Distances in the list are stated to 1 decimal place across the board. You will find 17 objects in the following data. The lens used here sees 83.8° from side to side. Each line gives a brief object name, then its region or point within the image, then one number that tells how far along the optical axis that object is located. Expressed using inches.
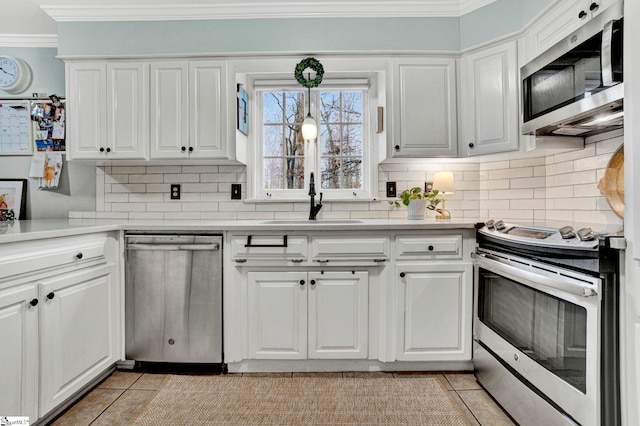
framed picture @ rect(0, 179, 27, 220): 107.7
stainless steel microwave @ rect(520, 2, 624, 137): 52.0
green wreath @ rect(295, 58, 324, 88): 93.4
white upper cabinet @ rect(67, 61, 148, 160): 97.1
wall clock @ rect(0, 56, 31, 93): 107.9
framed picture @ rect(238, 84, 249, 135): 96.4
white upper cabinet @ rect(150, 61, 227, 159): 97.0
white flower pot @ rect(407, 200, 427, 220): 98.8
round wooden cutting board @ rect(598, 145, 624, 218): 68.2
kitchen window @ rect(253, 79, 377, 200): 112.1
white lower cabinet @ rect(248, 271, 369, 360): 83.5
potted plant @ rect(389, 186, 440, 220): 98.0
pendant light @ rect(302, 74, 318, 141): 101.2
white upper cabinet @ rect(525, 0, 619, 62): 64.4
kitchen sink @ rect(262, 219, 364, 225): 103.9
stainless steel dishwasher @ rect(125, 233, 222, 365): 83.7
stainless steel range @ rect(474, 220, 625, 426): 48.1
